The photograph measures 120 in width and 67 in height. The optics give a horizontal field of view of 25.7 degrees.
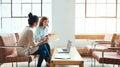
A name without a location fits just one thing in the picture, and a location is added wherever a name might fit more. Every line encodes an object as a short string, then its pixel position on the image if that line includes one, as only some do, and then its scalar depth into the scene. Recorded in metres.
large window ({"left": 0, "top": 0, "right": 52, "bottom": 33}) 8.33
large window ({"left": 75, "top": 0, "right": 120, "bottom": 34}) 8.37
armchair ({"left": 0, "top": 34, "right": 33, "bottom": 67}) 5.11
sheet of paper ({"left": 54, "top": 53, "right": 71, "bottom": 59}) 4.95
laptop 5.73
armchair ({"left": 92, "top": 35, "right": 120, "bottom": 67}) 5.00
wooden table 4.69
